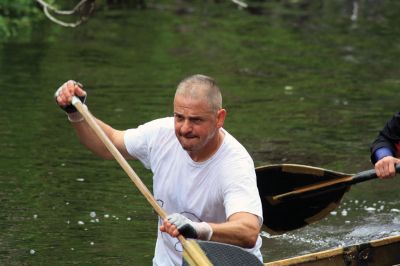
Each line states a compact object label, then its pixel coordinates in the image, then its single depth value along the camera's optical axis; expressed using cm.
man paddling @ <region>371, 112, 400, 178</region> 1780
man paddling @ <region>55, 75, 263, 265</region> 1268
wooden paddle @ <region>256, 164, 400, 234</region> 1898
